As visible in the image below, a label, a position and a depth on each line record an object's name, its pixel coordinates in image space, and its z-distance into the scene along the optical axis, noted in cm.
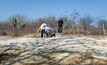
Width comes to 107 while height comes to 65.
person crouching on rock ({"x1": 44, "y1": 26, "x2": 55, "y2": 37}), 711
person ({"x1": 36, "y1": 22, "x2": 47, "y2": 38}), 714
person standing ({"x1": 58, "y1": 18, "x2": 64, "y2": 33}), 948
